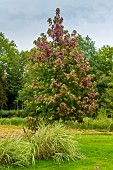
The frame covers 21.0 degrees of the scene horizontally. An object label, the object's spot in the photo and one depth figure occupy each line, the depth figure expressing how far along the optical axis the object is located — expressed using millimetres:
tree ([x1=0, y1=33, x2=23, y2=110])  40484
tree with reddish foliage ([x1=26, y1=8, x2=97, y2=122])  8906
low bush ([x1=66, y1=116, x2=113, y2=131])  17422
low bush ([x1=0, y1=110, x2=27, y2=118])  32253
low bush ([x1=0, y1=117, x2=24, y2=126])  22578
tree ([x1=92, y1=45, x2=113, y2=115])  28997
